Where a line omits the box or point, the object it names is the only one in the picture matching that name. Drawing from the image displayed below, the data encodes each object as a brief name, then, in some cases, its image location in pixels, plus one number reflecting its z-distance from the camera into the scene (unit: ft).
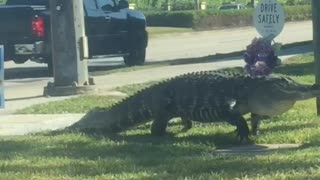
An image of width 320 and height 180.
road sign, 39.47
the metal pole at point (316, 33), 36.78
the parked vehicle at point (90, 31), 65.05
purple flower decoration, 35.53
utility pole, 49.93
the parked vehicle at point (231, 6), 207.22
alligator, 30.56
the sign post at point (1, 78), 36.19
